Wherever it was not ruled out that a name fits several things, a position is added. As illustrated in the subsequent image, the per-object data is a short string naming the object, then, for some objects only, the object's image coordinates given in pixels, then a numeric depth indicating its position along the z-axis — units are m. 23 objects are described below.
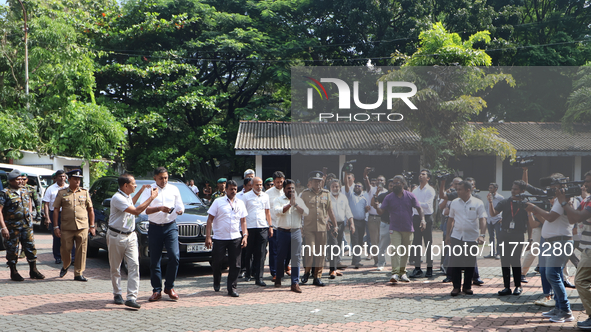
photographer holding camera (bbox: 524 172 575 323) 5.95
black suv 8.77
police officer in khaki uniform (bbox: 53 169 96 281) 8.32
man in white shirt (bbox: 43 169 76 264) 9.61
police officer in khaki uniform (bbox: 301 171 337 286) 8.32
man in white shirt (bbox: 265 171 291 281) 8.64
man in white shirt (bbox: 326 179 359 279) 8.96
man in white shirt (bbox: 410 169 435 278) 9.02
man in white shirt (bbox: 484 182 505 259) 10.38
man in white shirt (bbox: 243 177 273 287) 8.39
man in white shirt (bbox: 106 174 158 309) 6.57
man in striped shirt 5.53
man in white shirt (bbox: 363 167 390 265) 10.31
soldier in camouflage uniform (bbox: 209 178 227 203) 10.77
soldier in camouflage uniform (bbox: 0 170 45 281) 8.18
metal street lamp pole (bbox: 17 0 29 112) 19.58
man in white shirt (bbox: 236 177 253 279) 8.86
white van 15.63
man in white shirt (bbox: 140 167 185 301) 6.96
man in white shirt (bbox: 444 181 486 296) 7.44
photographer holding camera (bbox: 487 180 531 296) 7.49
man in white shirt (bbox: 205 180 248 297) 7.54
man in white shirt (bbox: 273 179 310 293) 7.92
